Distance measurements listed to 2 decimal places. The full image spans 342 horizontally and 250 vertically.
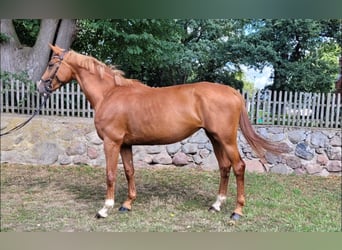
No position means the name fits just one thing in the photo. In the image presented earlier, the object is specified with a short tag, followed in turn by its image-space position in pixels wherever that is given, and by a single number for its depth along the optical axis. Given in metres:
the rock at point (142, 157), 5.64
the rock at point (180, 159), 5.68
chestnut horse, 3.25
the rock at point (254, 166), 5.61
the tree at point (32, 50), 6.15
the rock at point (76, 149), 5.57
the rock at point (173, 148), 5.67
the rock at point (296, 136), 5.61
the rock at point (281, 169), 5.61
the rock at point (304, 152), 5.61
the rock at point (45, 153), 5.53
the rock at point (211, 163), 5.65
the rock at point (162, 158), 5.66
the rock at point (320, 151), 5.61
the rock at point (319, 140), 5.61
